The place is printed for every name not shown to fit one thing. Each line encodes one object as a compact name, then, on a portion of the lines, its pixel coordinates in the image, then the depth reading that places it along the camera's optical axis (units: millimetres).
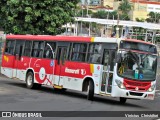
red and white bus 18797
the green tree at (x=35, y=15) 32812
